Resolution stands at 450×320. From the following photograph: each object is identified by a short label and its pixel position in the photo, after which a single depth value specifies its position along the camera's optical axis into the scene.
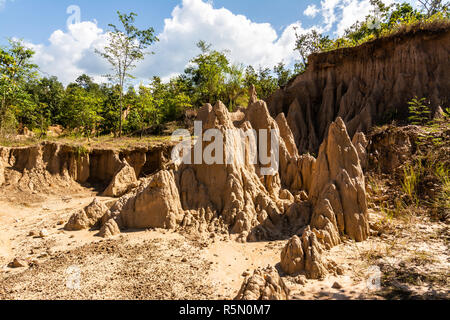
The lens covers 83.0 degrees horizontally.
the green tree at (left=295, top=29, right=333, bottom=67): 28.27
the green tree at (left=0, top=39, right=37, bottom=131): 14.79
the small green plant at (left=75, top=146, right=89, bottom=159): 13.41
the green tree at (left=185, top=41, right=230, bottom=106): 25.89
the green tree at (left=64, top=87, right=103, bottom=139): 19.75
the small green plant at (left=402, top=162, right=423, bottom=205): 7.13
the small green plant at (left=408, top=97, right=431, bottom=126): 12.05
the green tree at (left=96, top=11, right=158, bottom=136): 18.73
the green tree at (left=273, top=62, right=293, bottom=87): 30.09
